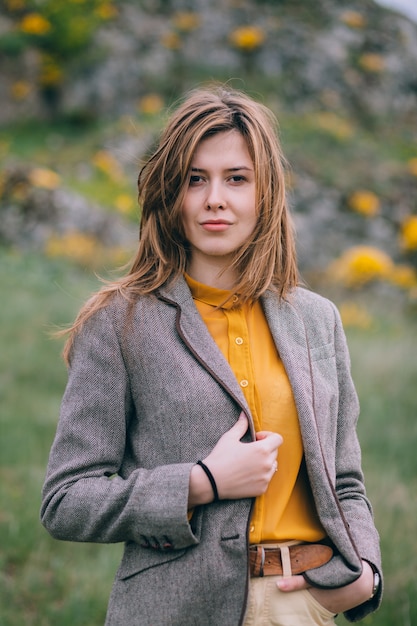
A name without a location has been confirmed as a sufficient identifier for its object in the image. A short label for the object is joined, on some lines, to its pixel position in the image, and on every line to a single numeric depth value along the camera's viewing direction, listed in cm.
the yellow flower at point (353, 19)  2593
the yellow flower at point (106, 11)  2309
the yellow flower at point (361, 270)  1113
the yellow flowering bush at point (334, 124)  1877
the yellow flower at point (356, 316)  856
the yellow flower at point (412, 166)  1724
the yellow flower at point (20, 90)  2220
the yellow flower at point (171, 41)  2441
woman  162
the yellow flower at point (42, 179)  1267
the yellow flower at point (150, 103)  2103
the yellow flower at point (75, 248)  1119
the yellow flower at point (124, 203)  1416
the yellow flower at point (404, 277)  1161
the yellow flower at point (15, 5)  2288
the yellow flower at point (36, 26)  2180
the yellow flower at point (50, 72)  2242
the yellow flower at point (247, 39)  2400
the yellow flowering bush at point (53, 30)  2155
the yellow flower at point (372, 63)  2452
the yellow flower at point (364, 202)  1541
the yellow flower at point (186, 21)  2492
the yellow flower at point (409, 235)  1325
